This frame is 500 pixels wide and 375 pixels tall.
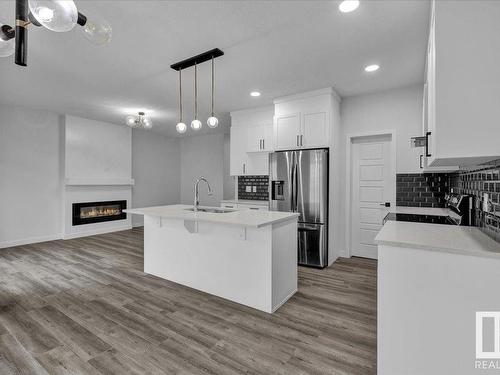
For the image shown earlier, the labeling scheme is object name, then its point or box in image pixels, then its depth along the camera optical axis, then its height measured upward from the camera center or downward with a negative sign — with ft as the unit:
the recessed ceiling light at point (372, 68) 10.23 +4.82
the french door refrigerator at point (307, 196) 12.55 -0.48
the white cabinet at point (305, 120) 12.67 +3.46
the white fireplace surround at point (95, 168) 18.10 +1.42
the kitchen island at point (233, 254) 8.11 -2.41
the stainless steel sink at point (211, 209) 10.82 -1.00
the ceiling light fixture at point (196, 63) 9.21 +4.81
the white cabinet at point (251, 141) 15.74 +2.88
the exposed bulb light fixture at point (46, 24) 2.88 +2.09
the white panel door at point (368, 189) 13.42 -0.15
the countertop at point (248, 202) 15.97 -1.00
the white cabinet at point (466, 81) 4.12 +1.76
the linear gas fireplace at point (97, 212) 18.72 -1.98
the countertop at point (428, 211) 9.14 -0.99
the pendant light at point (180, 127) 10.74 +2.52
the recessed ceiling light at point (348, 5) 6.59 +4.75
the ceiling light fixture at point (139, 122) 13.50 +3.47
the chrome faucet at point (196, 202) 10.22 -0.64
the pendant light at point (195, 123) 10.41 +2.59
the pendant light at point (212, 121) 10.12 +2.60
